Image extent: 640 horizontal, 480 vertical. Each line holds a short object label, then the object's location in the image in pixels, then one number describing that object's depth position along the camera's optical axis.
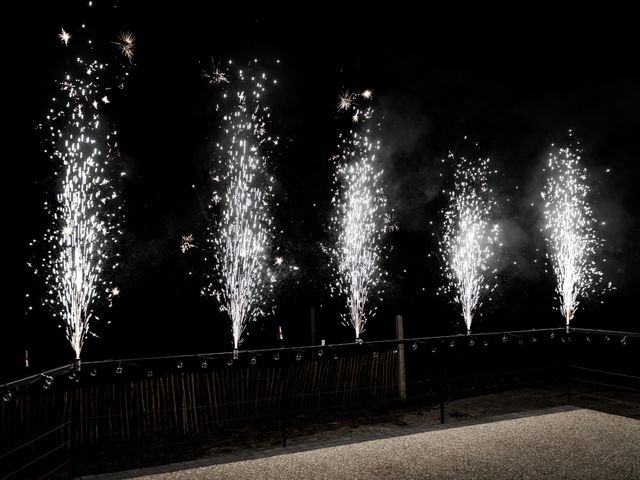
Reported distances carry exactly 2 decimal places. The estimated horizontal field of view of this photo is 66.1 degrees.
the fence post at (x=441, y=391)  6.35
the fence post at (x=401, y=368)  8.94
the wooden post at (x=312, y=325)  11.79
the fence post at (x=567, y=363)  7.21
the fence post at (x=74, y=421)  4.62
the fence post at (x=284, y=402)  5.57
